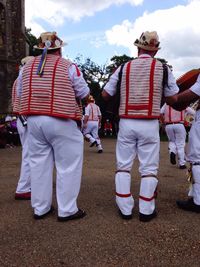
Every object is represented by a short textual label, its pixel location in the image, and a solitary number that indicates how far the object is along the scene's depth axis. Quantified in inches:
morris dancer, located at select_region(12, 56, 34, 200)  133.7
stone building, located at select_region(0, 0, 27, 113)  547.5
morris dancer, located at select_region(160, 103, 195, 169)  210.5
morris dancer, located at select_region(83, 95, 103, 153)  307.6
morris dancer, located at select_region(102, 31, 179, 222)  108.4
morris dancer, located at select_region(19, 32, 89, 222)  106.4
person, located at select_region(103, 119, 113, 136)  675.5
